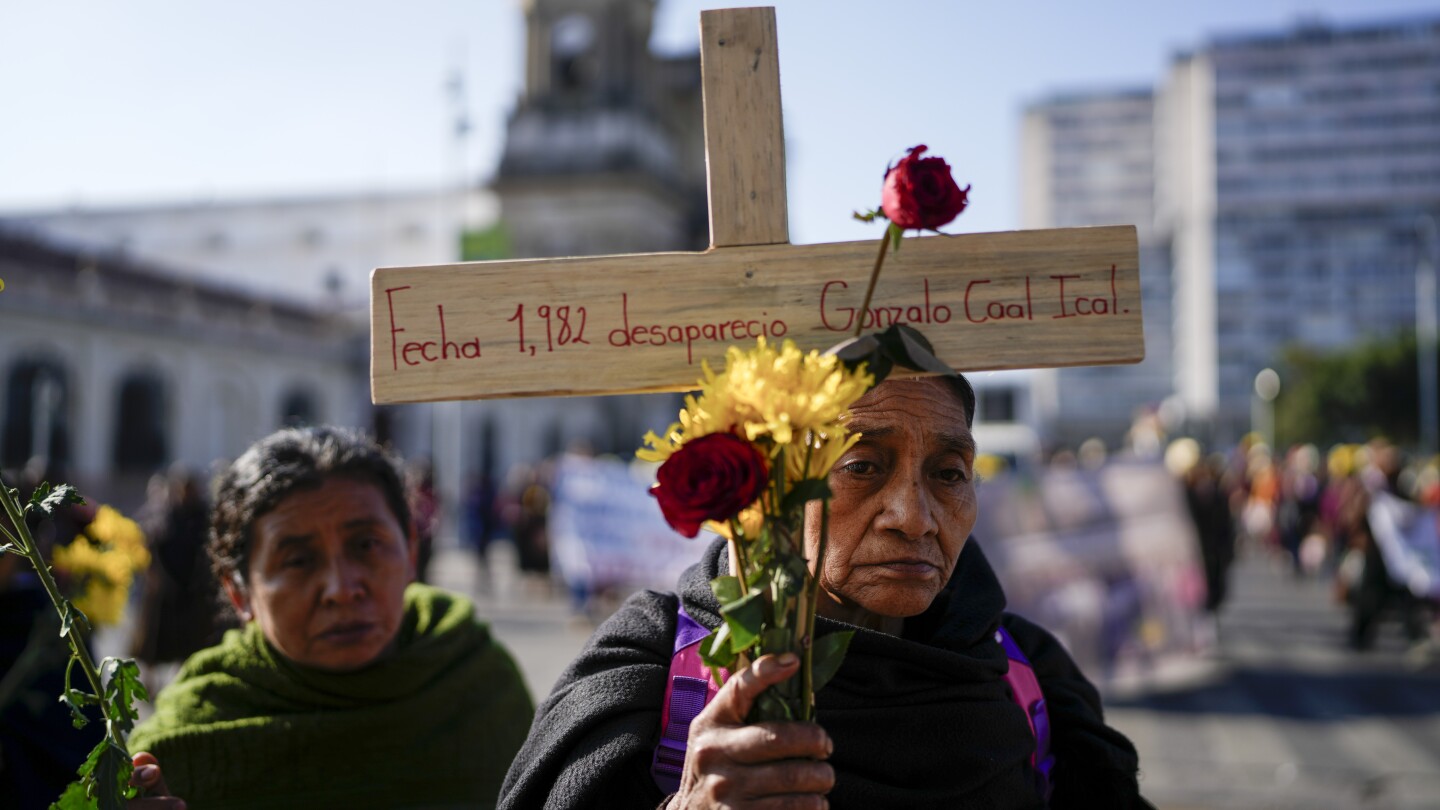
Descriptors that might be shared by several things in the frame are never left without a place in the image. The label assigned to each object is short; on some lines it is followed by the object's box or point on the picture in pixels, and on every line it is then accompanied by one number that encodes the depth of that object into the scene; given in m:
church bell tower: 50.38
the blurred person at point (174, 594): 8.86
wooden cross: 1.86
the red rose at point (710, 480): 1.42
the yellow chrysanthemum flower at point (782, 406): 1.47
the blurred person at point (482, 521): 19.17
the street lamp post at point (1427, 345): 40.91
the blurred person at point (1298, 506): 19.52
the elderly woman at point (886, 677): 1.81
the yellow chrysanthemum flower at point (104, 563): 3.43
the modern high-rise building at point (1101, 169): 129.00
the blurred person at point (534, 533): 17.31
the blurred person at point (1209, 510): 10.98
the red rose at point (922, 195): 1.60
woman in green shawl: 2.62
